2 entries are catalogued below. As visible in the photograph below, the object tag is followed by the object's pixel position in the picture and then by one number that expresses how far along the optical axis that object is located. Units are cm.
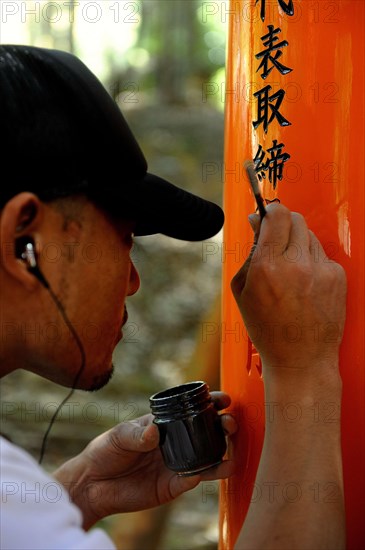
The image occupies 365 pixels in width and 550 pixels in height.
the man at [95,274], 104
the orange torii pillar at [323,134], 128
